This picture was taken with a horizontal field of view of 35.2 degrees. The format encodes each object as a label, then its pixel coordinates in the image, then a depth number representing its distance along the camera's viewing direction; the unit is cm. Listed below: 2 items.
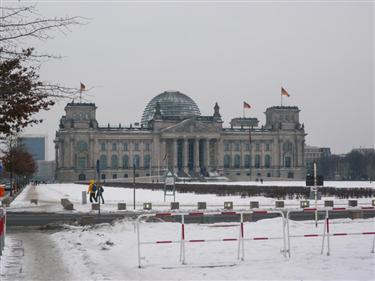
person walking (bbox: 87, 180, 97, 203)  4999
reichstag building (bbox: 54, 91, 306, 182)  17250
